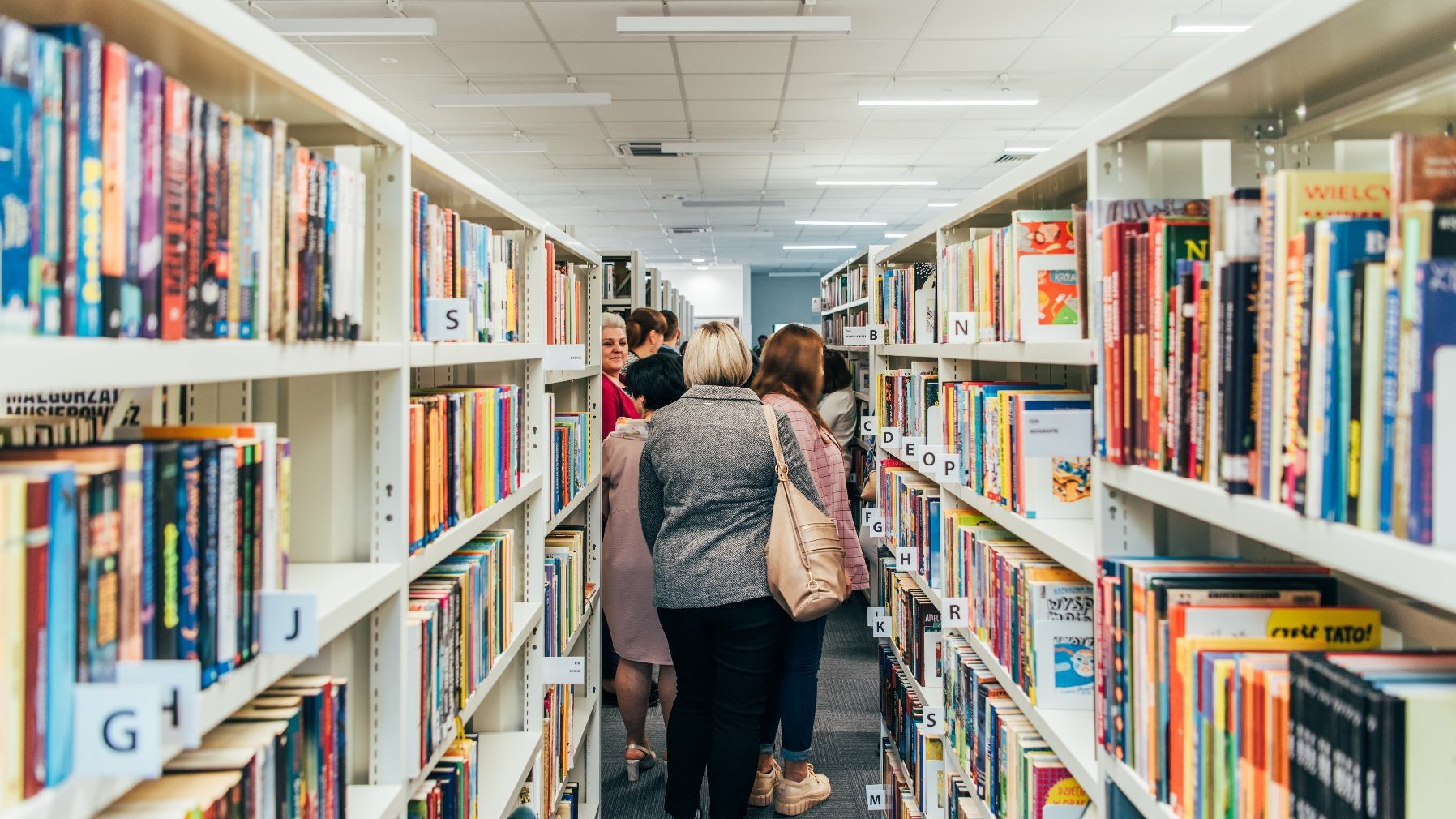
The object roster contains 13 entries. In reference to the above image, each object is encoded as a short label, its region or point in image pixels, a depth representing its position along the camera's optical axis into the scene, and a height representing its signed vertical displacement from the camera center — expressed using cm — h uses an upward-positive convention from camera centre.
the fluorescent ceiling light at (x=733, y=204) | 1182 +226
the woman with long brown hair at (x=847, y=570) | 301 -61
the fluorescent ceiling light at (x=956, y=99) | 691 +208
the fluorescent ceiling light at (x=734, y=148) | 845 +215
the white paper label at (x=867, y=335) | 384 +20
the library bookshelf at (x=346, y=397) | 78 -1
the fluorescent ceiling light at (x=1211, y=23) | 525 +200
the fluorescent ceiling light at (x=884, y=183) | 1030 +219
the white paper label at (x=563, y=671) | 224 -67
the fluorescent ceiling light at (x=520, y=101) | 664 +201
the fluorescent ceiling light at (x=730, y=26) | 497 +188
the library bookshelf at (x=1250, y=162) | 86 +30
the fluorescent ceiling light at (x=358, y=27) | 505 +193
